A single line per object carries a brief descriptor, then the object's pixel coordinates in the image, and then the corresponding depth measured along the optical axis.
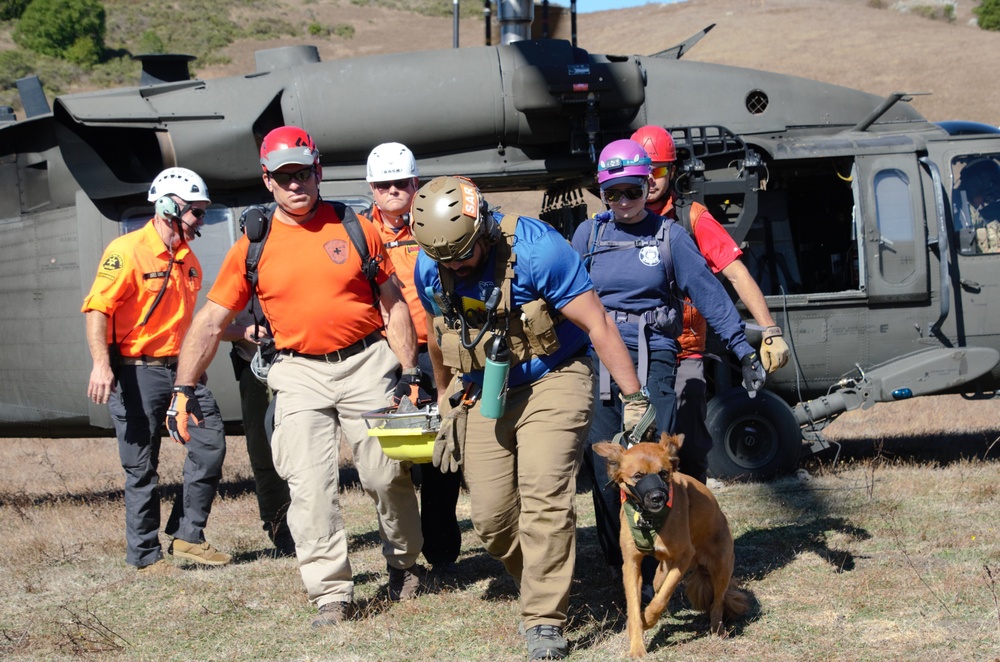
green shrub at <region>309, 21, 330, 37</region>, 62.97
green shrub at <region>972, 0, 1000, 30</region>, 58.75
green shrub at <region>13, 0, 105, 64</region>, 57.62
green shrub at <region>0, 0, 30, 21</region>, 68.00
